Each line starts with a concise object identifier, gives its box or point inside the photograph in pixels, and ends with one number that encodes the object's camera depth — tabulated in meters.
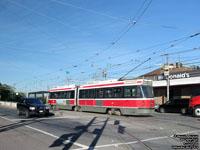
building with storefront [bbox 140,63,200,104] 31.09
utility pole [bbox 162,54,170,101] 32.05
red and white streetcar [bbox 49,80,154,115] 17.66
